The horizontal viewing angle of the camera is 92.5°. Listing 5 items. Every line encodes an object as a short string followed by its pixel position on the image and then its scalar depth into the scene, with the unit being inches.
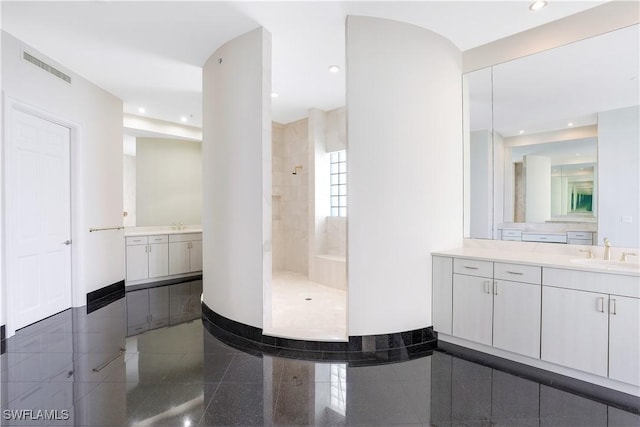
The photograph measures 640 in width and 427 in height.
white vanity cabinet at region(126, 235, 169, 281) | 207.9
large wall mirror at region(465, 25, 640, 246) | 108.3
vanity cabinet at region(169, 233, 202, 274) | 227.5
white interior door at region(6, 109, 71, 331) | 126.6
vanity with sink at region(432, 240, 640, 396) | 86.4
